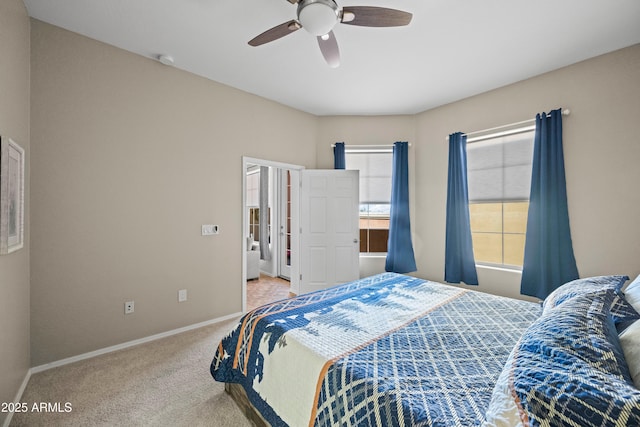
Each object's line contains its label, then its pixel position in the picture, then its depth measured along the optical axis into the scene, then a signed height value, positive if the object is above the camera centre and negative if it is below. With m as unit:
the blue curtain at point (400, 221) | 4.03 -0.07
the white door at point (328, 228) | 4.09 -0.18
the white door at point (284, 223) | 5.36 -0.13
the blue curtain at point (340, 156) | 4.20 +0.93
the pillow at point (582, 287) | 1.43 -0.39
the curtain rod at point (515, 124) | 2.84 +1.09
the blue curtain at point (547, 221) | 2.83 -0.04
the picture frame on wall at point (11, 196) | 1.53 +0.12
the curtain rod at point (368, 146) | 4.19 +1.09
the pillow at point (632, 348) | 0.83 -0.45
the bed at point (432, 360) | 0.73 -0.65
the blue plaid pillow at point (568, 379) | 0.64 -0.44
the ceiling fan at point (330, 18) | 1.67 +1.28
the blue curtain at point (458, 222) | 3.55 -0.07
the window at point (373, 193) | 4.29 +0.37
